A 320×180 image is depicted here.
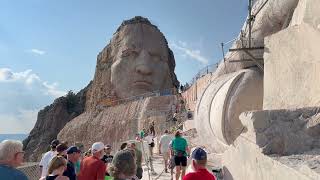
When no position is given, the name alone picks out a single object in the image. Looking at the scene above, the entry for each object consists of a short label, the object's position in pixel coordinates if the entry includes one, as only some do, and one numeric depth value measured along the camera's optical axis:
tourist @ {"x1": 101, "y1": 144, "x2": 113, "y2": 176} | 6.82
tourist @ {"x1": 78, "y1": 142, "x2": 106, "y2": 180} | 4.84
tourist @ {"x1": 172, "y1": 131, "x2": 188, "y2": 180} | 8.32
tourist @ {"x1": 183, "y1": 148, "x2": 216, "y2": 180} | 3.72
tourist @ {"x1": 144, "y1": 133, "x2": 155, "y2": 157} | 14.32
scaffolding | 9.95
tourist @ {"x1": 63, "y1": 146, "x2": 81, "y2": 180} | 4.41
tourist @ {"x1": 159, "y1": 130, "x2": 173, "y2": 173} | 10.77
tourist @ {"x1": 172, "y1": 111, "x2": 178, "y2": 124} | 29.89
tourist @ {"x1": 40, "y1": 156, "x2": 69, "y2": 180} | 3.86
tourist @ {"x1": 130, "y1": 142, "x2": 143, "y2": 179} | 7.68
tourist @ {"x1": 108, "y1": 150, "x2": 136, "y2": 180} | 3.35
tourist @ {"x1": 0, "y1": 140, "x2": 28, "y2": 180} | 3.31
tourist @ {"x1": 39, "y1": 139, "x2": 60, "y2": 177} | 6.07
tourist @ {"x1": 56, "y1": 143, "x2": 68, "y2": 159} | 5.22
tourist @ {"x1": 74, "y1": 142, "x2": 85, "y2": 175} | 5.41
